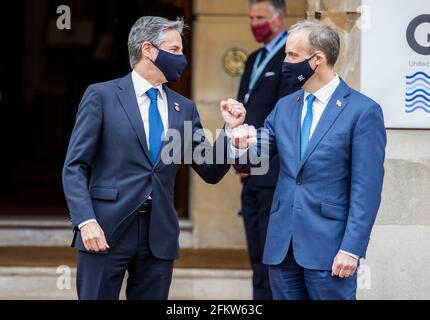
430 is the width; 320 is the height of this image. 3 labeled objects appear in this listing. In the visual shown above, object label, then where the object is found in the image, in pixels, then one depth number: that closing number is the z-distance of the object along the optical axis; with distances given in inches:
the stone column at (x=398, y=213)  513.3
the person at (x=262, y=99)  546.9
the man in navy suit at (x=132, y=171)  393.4
